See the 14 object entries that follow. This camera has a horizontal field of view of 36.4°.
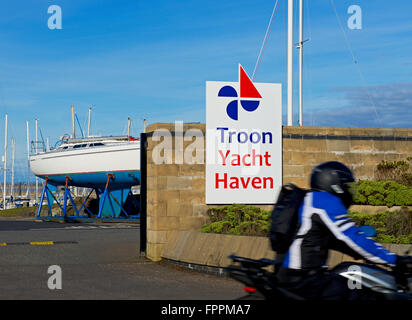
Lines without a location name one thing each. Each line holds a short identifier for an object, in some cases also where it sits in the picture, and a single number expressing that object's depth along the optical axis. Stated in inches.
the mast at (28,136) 3160.4
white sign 585.0
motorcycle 209.9
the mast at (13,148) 3806.6
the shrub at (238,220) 540.4
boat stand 1462.8
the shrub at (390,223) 467.9
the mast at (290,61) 764.0
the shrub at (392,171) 626.2
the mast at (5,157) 3290.8
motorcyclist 207.5
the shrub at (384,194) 581.3
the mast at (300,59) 943.1
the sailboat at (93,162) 1518.2
